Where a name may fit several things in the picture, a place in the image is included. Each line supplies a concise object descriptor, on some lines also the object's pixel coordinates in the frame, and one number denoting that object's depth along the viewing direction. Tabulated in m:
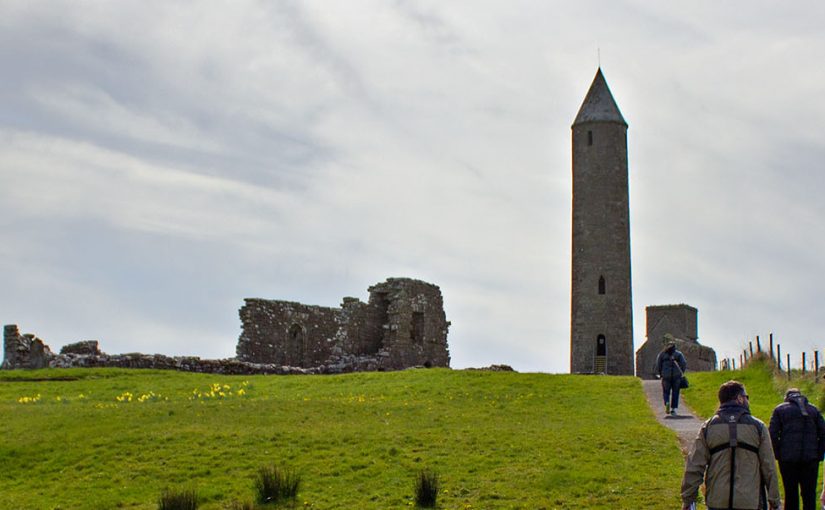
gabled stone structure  66.62
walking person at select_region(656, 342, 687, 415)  29.67
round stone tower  61.12
